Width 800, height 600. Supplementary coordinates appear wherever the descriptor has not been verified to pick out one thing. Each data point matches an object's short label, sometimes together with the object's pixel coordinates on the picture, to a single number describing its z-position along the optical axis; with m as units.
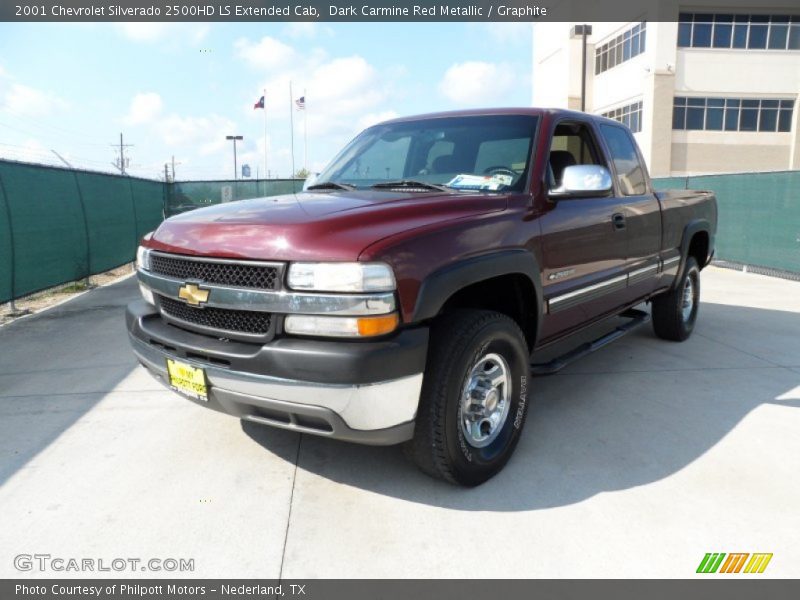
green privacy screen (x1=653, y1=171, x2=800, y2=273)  10.14
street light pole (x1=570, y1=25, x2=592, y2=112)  28.05
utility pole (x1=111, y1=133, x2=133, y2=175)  76.69
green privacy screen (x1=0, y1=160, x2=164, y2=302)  7.50
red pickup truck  2.48
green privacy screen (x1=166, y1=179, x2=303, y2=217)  17.61
